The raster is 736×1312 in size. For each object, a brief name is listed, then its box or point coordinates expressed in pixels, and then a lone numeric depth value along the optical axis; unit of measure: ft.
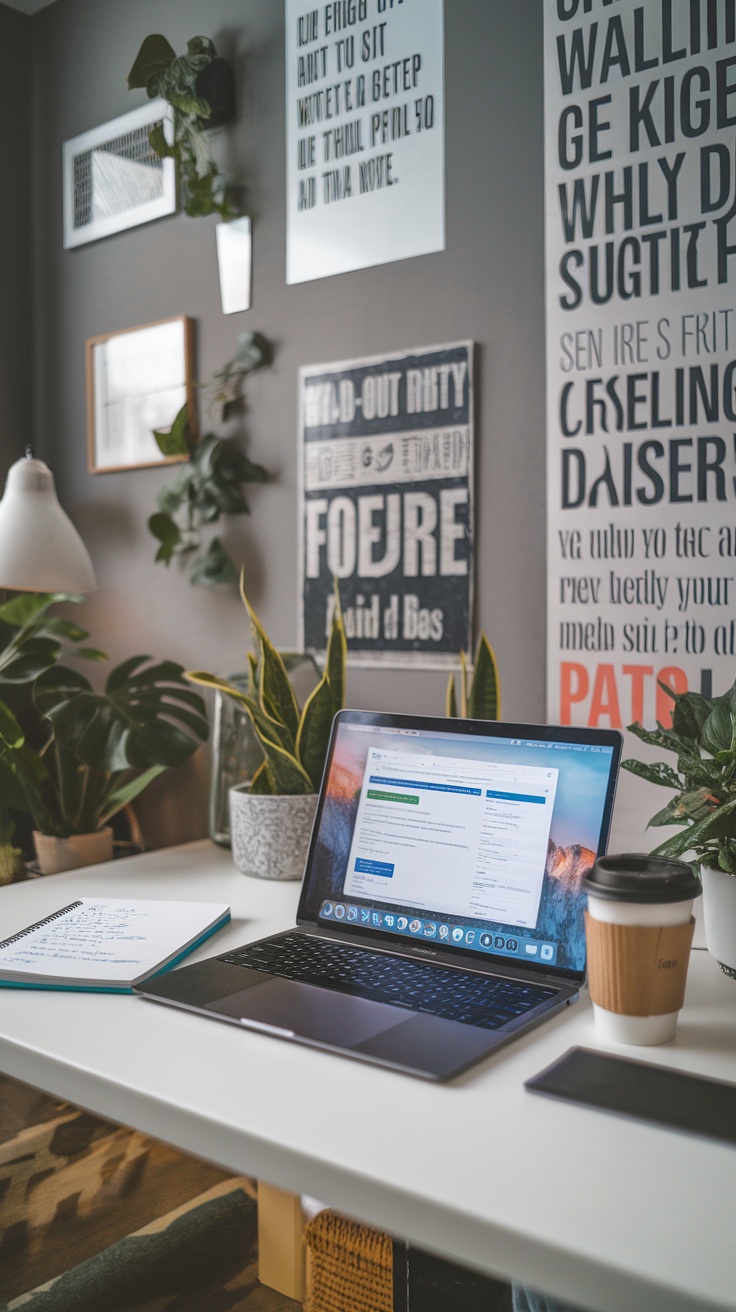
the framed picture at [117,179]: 6.46
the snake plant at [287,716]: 4.65
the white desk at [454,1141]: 1.90
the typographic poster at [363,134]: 5.06
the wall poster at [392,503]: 5.03
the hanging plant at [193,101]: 5.82
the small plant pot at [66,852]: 5.75
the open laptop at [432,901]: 2.96
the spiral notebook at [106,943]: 3.22
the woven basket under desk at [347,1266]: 4.40
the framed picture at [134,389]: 6.40
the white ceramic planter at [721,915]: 3.28
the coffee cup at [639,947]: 2.77
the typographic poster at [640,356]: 4.11
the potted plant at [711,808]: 3.18
